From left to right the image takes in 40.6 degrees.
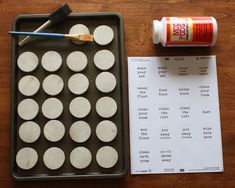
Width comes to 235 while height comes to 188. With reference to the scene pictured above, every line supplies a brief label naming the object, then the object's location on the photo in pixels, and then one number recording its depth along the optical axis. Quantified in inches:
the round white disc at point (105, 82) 24.4
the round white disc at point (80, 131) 23.9
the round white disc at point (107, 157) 23.7
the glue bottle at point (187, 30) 23.9
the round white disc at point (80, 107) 24.1
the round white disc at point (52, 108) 24.1
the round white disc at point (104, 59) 24.7
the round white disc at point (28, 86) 24.3
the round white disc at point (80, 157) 23.7
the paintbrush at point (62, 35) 24.5
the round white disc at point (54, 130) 23.9
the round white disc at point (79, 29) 25.2
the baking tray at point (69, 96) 23.8
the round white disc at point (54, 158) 23.7
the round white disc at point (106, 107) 24.1
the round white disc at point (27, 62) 24.6
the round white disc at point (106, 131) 23.9
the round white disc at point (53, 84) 24.3
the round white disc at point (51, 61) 24.6
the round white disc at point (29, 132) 23.8
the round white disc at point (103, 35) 25.1
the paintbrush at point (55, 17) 24.8
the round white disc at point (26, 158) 23.6
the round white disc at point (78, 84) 24.4
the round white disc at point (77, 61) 24.6
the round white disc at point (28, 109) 24.1
